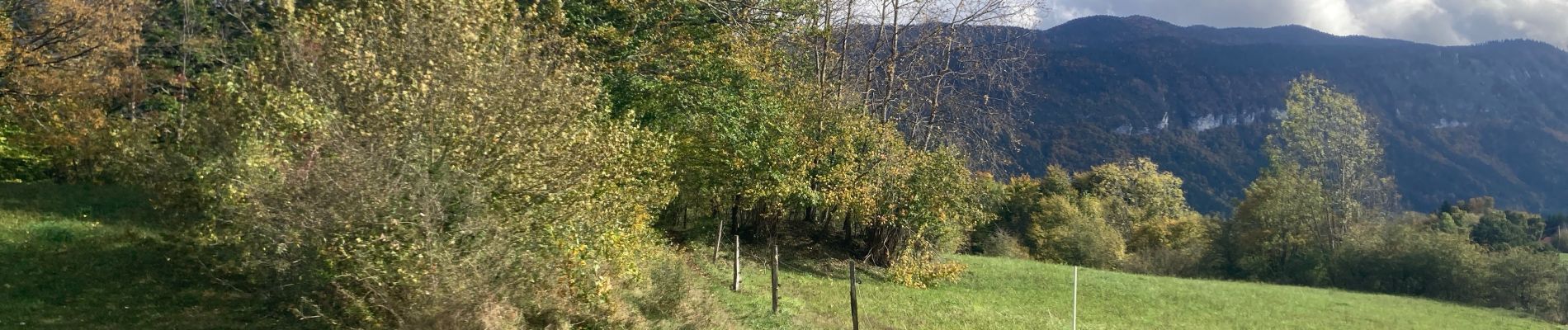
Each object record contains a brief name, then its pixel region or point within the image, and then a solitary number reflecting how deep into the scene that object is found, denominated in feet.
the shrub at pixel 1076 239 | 157.99
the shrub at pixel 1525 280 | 115.14
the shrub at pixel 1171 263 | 156.76
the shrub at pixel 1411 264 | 125.90
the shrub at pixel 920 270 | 79.56
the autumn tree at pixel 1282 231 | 155.84
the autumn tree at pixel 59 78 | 73.36
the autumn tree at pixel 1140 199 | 197.88
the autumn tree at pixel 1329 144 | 163.63
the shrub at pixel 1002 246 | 160.16
